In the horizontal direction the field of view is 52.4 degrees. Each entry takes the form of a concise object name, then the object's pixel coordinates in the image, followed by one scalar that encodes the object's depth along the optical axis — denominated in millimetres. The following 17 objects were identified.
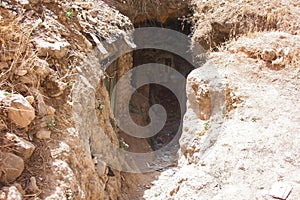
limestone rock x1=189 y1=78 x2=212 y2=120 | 3691
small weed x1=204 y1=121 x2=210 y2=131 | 3611
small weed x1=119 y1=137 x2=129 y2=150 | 3899
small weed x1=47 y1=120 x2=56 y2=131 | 2488
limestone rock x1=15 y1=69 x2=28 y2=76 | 2420
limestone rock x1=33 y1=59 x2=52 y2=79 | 2584
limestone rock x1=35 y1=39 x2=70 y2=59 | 2773
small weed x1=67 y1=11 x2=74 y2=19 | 3420
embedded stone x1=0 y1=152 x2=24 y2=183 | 1968
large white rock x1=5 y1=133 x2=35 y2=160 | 2088
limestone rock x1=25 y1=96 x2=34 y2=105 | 2324
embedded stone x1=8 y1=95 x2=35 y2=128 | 2146
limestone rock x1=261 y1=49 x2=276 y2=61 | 3795
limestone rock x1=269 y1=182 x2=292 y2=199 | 2328
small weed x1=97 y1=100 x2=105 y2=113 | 3397
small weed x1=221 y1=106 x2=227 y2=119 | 3502
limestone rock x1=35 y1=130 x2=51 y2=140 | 2353
